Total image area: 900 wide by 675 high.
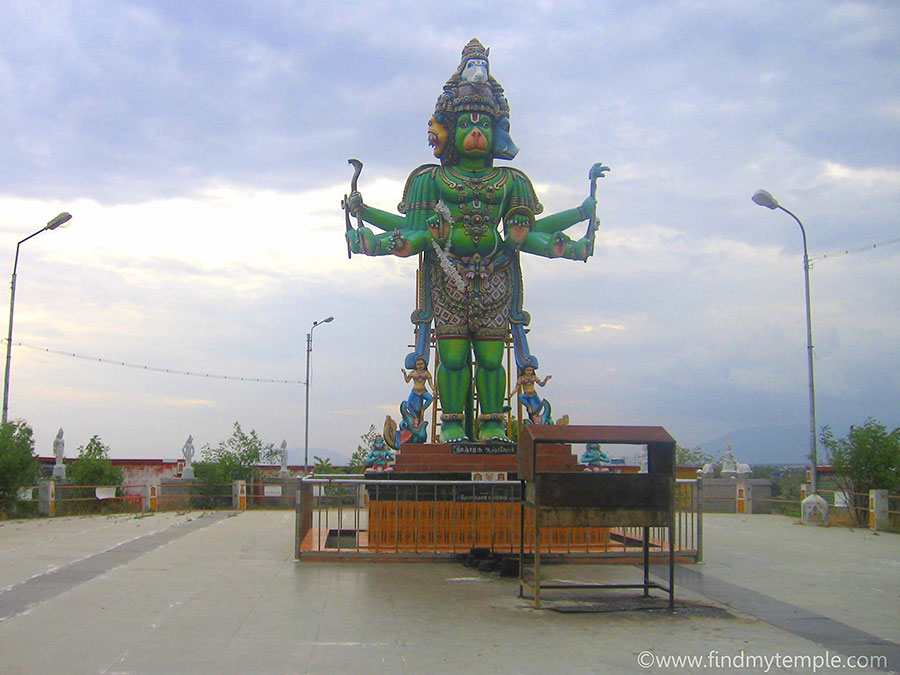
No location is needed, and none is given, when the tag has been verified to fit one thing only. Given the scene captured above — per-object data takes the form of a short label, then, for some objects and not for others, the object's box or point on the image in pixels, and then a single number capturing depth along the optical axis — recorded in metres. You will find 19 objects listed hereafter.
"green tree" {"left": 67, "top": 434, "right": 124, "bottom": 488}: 25.91
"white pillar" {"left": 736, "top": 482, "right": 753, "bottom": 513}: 24.53
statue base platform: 15.21
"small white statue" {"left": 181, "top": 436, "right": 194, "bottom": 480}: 28.64
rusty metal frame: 9.48
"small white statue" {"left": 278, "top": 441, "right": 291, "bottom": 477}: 32.40
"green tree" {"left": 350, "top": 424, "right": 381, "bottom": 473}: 35.94
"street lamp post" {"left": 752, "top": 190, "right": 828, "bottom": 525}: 20.12
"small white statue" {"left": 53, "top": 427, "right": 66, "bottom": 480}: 28.02
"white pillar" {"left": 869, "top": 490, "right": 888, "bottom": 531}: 18.81
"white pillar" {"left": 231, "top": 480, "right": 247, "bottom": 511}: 25.61
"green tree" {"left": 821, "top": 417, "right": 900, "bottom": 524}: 20.73
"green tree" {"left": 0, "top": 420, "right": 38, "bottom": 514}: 21.97
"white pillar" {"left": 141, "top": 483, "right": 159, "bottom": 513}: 24.39
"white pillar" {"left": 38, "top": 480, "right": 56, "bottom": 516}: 22.66
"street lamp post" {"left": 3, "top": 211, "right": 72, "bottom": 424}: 21.47
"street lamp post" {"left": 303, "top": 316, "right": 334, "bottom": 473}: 35.34
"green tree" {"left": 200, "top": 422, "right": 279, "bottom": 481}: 30.50
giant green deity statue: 17.12
